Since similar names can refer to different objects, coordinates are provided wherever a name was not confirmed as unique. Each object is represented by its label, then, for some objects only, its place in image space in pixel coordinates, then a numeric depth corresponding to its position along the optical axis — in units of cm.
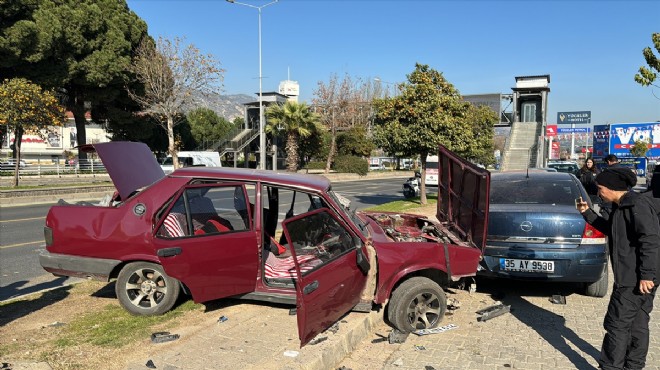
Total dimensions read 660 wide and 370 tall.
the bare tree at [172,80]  2781
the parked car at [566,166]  2714
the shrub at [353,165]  4325
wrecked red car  435
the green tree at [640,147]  4088
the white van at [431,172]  2481
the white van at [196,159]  3531
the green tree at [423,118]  1577
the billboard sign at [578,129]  7386
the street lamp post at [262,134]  3297
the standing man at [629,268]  343
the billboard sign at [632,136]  4025
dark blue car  549
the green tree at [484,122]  4116
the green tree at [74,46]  2639
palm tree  3550
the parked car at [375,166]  6033
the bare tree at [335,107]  4675
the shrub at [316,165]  5150
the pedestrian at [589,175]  1244
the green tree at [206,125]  6125
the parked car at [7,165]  2653
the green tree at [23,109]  1940
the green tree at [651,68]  1542
